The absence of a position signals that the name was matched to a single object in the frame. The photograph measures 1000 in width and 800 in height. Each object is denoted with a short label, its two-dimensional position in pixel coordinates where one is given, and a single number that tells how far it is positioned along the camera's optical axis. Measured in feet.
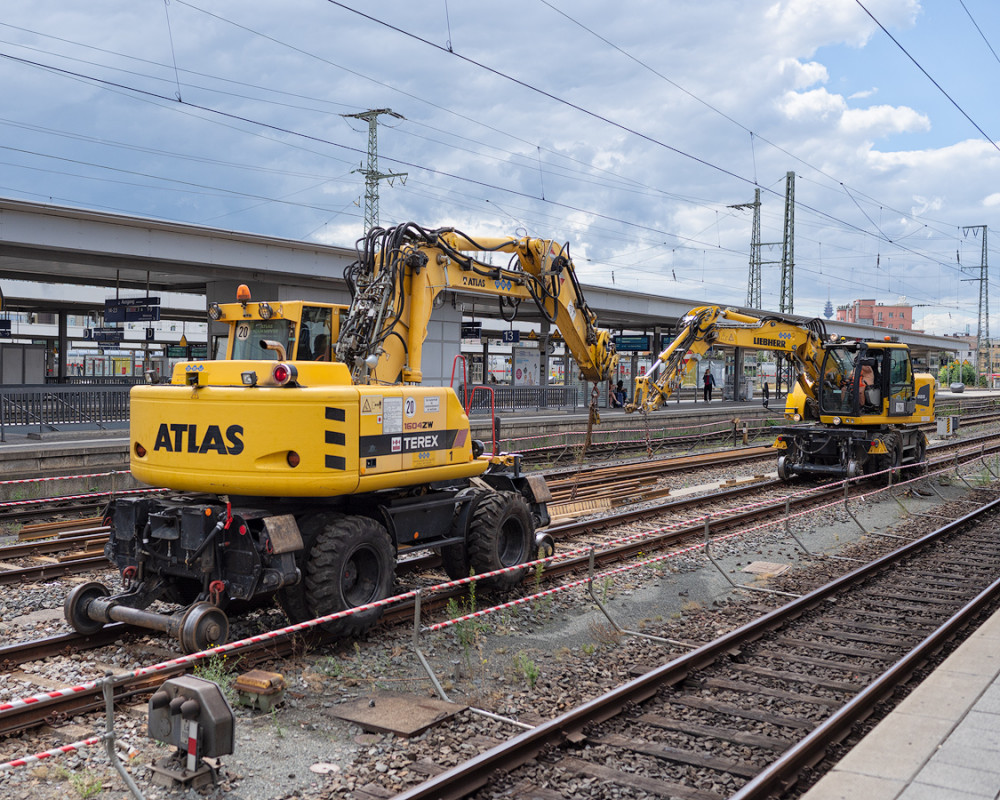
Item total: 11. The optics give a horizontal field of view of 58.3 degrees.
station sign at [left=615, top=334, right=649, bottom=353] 135.44
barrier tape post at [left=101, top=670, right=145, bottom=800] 15.17
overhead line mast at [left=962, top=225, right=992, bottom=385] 238.76
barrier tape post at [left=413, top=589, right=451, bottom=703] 21.88
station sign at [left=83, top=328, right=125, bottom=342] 101.12
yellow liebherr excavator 61.11
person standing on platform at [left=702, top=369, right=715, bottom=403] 145.28
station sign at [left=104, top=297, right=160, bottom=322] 85.15
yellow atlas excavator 23.99
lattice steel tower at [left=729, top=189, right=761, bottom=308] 160.86
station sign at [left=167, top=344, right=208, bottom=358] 126.48
